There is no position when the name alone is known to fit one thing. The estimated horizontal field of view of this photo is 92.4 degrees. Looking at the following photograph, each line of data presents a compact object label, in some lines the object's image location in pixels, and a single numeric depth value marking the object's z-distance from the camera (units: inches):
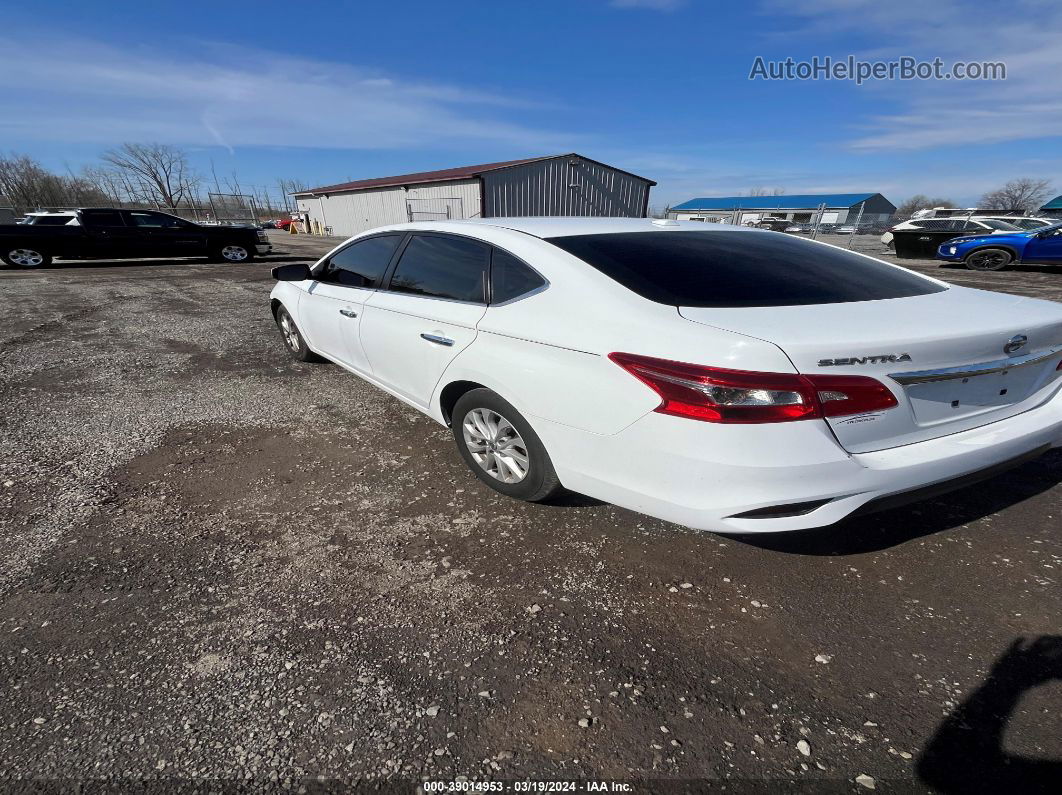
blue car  480.1
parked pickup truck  474.3
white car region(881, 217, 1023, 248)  565.6
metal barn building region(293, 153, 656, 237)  863.1
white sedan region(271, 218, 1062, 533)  66.7
